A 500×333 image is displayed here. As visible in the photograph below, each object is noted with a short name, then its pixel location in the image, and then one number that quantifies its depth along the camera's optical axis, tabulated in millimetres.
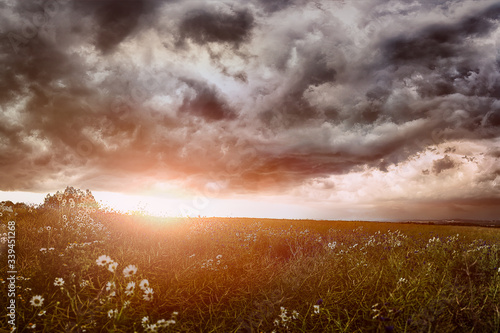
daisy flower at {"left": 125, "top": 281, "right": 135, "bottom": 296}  3848
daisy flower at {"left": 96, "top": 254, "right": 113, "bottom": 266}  4055
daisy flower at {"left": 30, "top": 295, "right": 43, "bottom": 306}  3554
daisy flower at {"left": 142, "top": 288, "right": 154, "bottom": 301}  3927
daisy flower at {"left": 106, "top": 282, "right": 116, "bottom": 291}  3830
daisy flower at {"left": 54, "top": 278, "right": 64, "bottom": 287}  4053
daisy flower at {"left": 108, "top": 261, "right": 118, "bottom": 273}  3836
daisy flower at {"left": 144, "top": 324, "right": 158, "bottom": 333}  3210
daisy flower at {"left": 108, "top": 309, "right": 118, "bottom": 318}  3484
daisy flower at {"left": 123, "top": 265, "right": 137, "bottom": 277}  3961
